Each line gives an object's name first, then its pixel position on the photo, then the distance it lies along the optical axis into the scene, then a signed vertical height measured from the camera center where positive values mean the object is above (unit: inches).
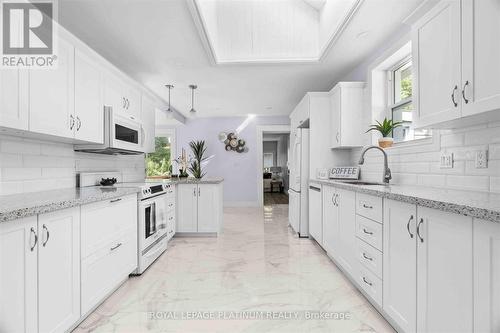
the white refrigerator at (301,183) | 139.9 -9.9
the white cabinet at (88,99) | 79.5 +23.3
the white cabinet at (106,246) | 62.9 -24.3
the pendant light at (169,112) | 165.4 +37.4
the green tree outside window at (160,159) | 273.1 +7.7
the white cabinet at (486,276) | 34.7 -16.3
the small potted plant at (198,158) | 159.9 +5.8
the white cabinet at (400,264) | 51.7 -22.8
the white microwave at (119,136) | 94.5 +12.6
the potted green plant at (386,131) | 92.5 +14.3
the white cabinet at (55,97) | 62.4 +19.2
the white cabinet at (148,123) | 127.2 +23.3
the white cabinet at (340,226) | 83.0 -23.6
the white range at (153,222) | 93.3 -24.8
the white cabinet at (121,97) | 97.0 +30.5
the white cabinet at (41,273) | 42.5 -21.6
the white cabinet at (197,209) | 140.9 -25.3
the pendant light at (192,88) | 161.6 +53.6
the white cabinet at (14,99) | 54.3 +15.5
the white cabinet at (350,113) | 122.9 +27.2
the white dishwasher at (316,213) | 119.6 -24.9
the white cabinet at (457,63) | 47.4 +23.4
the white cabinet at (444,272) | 39.4 -19.0
